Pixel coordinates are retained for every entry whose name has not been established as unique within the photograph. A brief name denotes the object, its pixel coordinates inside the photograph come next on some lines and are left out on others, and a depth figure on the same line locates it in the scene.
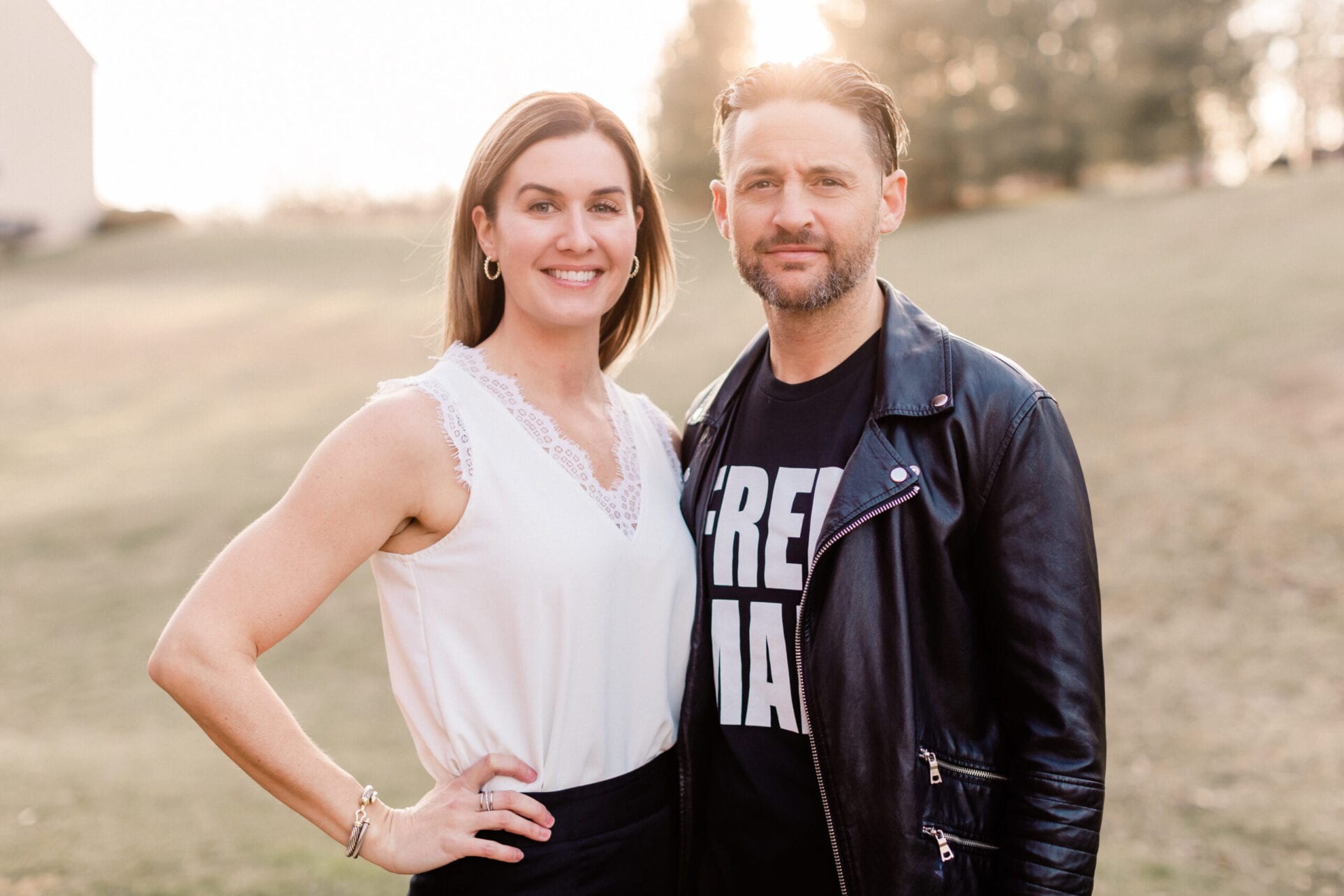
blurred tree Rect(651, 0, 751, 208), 39.03
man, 2.26
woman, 2.25
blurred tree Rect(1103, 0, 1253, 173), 30.20
